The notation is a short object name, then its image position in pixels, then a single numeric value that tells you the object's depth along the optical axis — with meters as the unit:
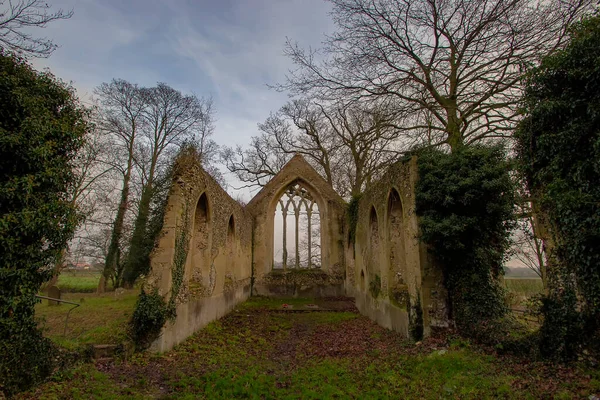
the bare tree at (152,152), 17.45
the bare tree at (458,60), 9.40
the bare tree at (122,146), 18.42
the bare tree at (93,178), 15.52
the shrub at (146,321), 6.91
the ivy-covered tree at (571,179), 4.81
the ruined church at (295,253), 7.66
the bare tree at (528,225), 5.79
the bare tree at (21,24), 6.16
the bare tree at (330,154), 18.11
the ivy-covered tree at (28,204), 5.00
